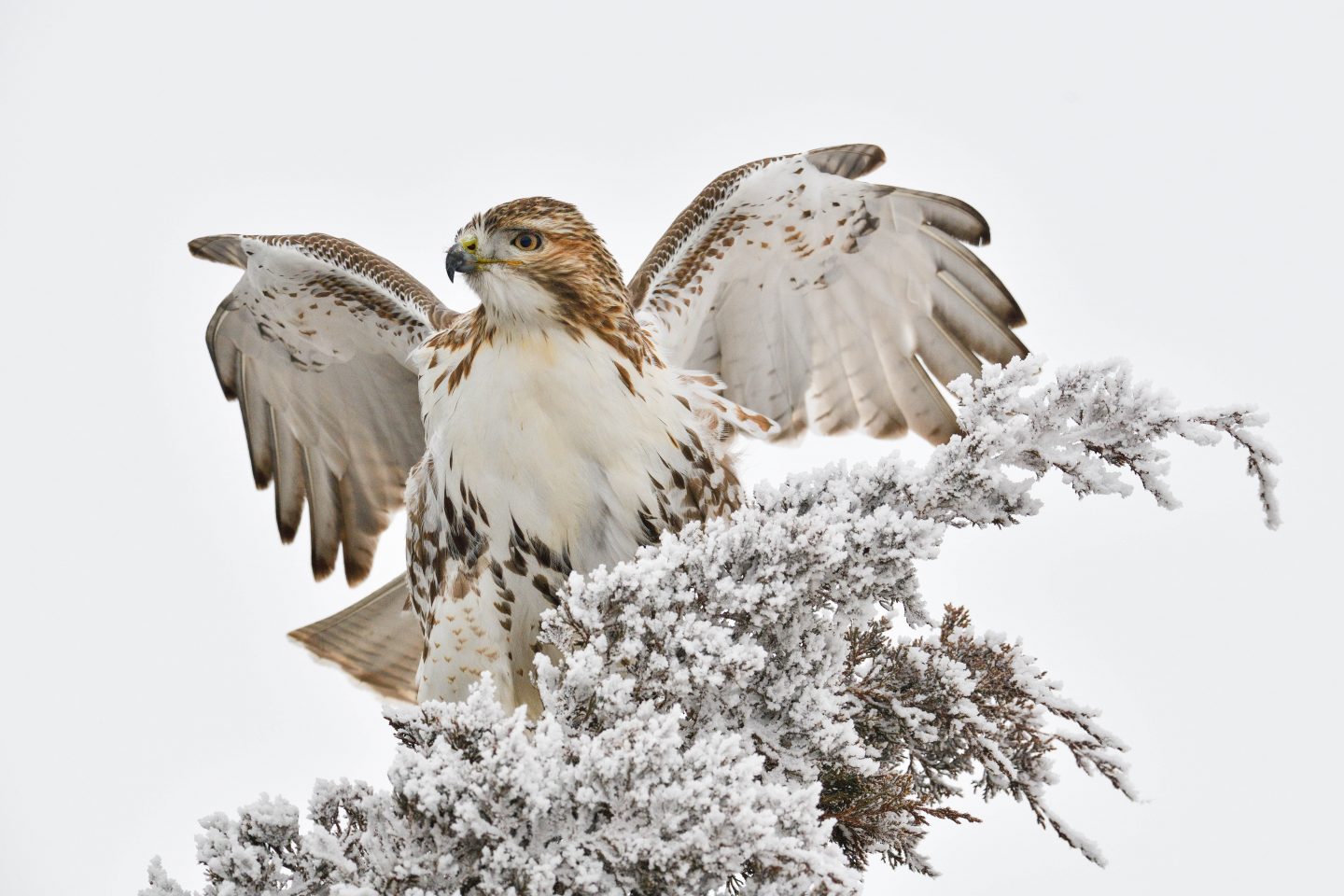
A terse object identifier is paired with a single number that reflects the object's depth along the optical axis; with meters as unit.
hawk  9.60
